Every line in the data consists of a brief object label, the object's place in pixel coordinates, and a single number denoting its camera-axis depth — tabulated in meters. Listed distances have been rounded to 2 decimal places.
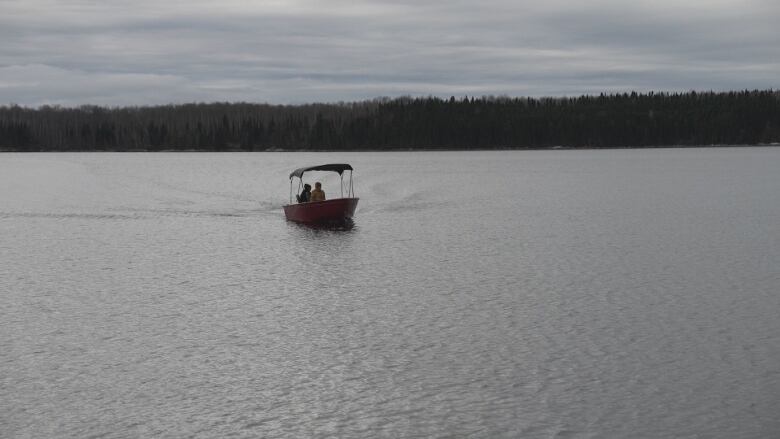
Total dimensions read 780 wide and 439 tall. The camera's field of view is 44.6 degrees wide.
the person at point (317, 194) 47.38
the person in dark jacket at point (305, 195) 47.81
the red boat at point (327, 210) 45.12
